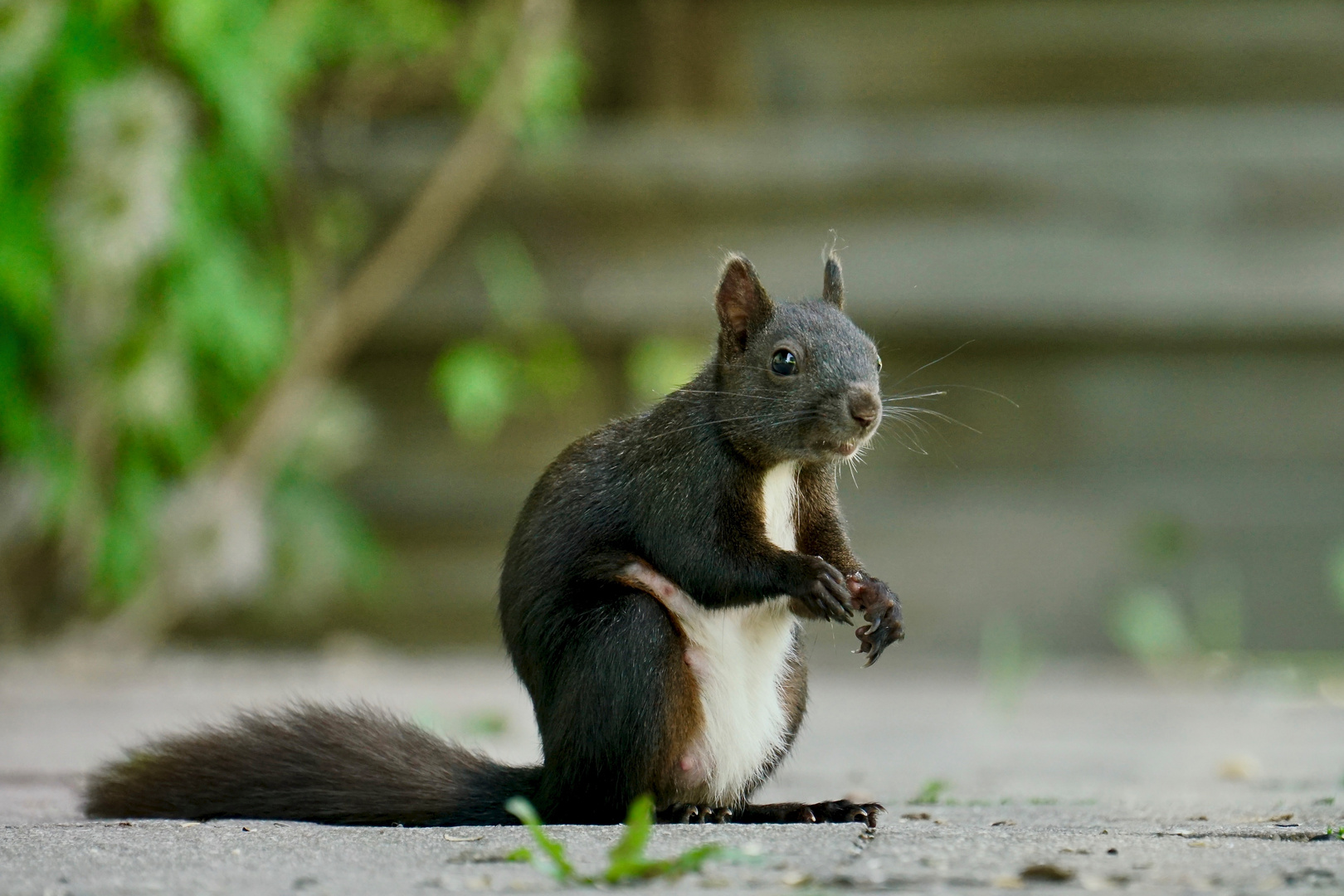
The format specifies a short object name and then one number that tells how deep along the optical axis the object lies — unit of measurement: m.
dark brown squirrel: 4.11
